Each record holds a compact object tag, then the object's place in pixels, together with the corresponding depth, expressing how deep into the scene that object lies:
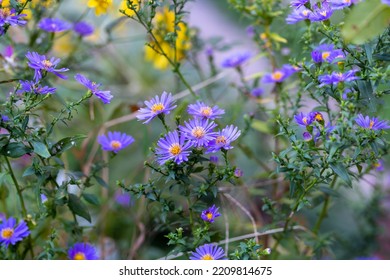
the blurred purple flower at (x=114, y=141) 1.38
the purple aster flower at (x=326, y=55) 1.32
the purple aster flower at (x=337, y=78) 1.26
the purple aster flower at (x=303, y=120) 1.30
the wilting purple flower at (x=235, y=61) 1.52
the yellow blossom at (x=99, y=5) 1.40
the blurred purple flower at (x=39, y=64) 1.29
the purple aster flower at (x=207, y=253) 1.30
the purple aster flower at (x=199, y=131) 1.29
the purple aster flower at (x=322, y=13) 1.30
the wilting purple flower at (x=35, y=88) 1.29
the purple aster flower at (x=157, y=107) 1.30
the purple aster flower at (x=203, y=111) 1.30
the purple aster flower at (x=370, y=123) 1.29
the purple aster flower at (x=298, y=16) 1.36
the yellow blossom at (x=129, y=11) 1.37
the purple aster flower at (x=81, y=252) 1.36
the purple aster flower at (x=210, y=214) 1.30
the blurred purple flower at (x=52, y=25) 1.43
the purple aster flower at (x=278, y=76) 1.45
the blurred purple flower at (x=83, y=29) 1.54
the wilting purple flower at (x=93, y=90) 1.30
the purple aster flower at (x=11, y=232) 1.33
